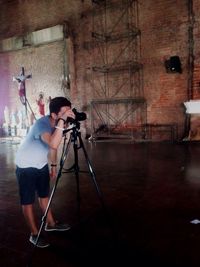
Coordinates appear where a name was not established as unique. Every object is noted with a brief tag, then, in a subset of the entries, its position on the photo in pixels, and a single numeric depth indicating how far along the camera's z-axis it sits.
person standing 2.06
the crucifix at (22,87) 9.91
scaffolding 8.54
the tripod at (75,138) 2.12
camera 2.07
